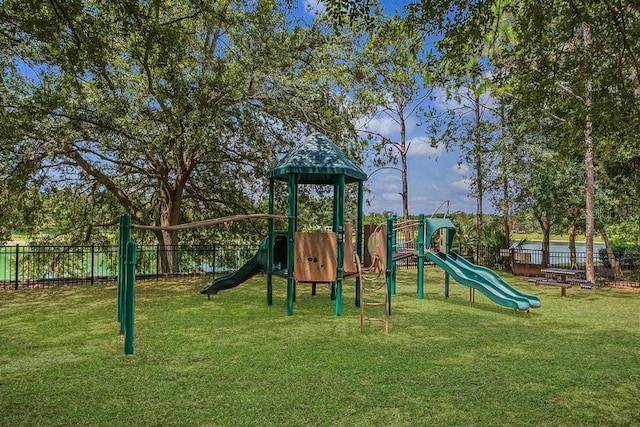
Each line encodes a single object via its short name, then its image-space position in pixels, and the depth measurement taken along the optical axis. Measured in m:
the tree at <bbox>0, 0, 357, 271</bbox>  9.90
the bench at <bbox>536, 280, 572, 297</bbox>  11.48
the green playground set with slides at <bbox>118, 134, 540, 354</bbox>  8.46
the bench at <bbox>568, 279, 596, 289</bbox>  11.66
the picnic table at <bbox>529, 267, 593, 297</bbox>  11.57
